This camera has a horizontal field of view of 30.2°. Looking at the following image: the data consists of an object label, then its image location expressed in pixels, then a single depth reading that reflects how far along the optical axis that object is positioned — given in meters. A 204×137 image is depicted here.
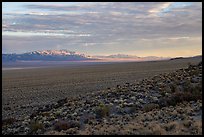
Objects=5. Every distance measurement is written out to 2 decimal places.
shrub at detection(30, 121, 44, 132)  16.30
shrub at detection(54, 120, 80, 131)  15.95
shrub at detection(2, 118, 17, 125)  20.61
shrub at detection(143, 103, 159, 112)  18.70
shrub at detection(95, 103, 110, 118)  18.09
